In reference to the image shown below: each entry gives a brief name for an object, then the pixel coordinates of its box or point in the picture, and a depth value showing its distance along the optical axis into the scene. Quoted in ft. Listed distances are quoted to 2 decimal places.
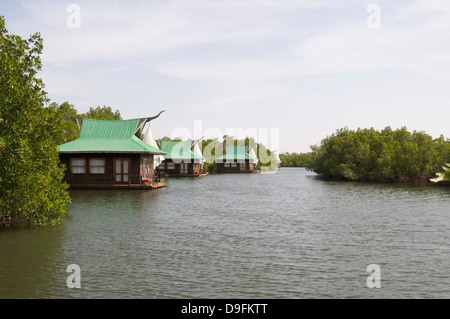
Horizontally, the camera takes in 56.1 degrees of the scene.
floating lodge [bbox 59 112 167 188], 140.67
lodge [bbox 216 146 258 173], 383.24
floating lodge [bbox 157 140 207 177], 270.67
